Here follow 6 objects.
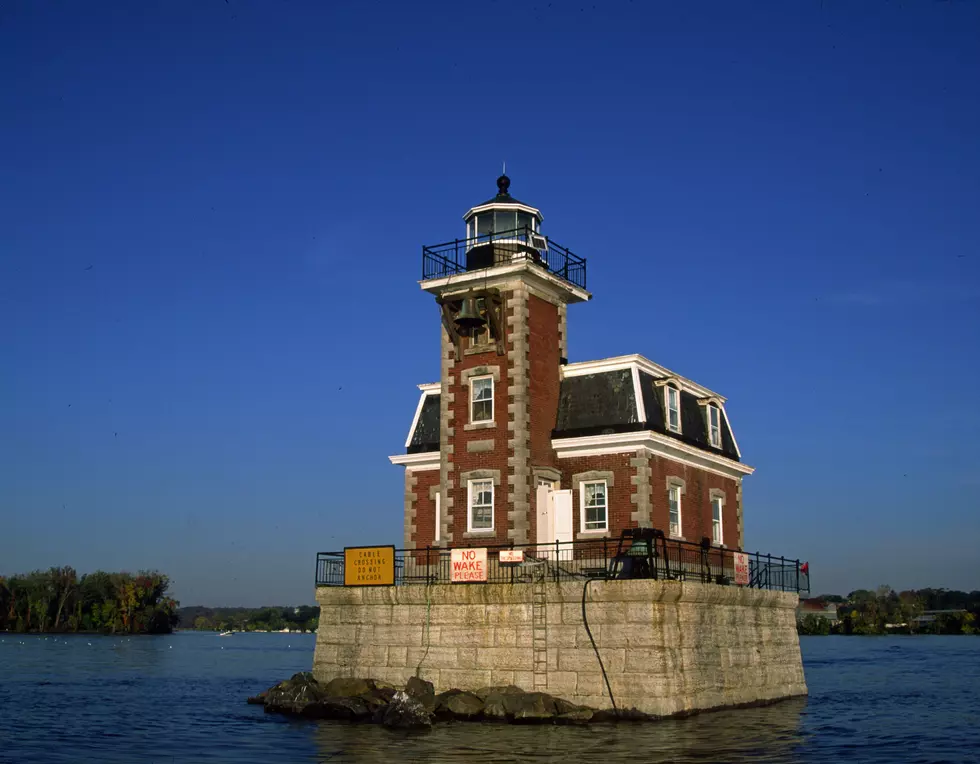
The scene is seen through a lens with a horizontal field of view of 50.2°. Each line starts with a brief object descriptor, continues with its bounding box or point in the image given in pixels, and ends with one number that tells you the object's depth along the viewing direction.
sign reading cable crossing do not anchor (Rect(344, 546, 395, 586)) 32.41
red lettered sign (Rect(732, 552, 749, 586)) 33.84
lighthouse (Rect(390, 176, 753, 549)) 33.81
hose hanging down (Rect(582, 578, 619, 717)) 27.47
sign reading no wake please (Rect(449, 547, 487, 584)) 30.72
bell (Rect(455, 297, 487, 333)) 34.91
